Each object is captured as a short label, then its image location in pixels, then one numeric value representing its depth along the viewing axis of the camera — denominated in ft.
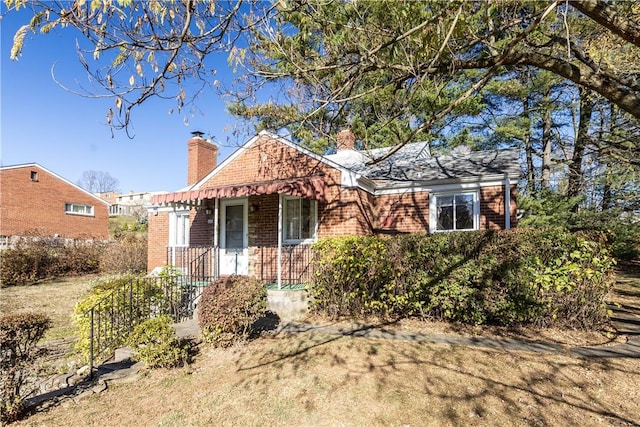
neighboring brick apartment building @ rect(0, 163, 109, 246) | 83.35
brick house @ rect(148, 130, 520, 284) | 36.17
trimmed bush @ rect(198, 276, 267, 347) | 22.35
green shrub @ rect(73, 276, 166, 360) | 21.68
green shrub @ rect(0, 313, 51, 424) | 15.02
